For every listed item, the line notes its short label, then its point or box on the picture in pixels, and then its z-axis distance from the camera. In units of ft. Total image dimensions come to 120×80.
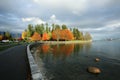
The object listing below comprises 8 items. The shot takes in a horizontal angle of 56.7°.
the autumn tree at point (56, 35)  314.96
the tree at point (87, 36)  539.49
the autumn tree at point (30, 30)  335.22
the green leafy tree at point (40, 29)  333.15
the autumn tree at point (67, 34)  328.33
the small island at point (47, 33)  317.22
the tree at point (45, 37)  312.91
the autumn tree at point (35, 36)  319.27
